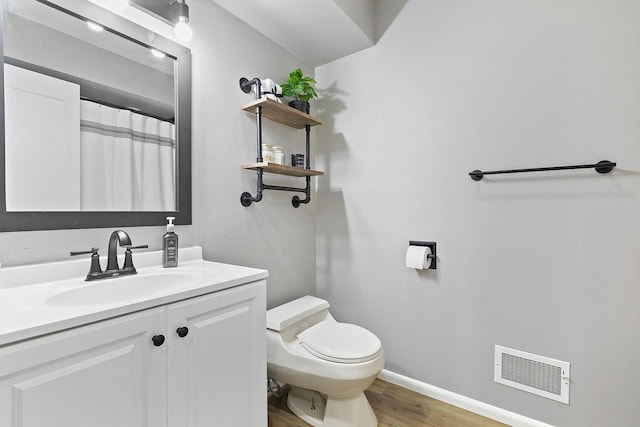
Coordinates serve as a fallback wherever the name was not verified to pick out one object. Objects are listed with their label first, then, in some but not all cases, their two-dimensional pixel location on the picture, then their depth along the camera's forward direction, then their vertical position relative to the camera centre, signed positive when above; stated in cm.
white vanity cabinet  62 -43
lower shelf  155 +22
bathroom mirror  96 +33
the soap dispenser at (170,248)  123 -18
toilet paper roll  164 -28
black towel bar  124 +18
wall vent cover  135 -80
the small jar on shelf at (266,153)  164 +31
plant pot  178 +63
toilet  131 -73
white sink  92 -29
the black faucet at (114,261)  102 -20
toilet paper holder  168 -27
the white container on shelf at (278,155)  169 +30
